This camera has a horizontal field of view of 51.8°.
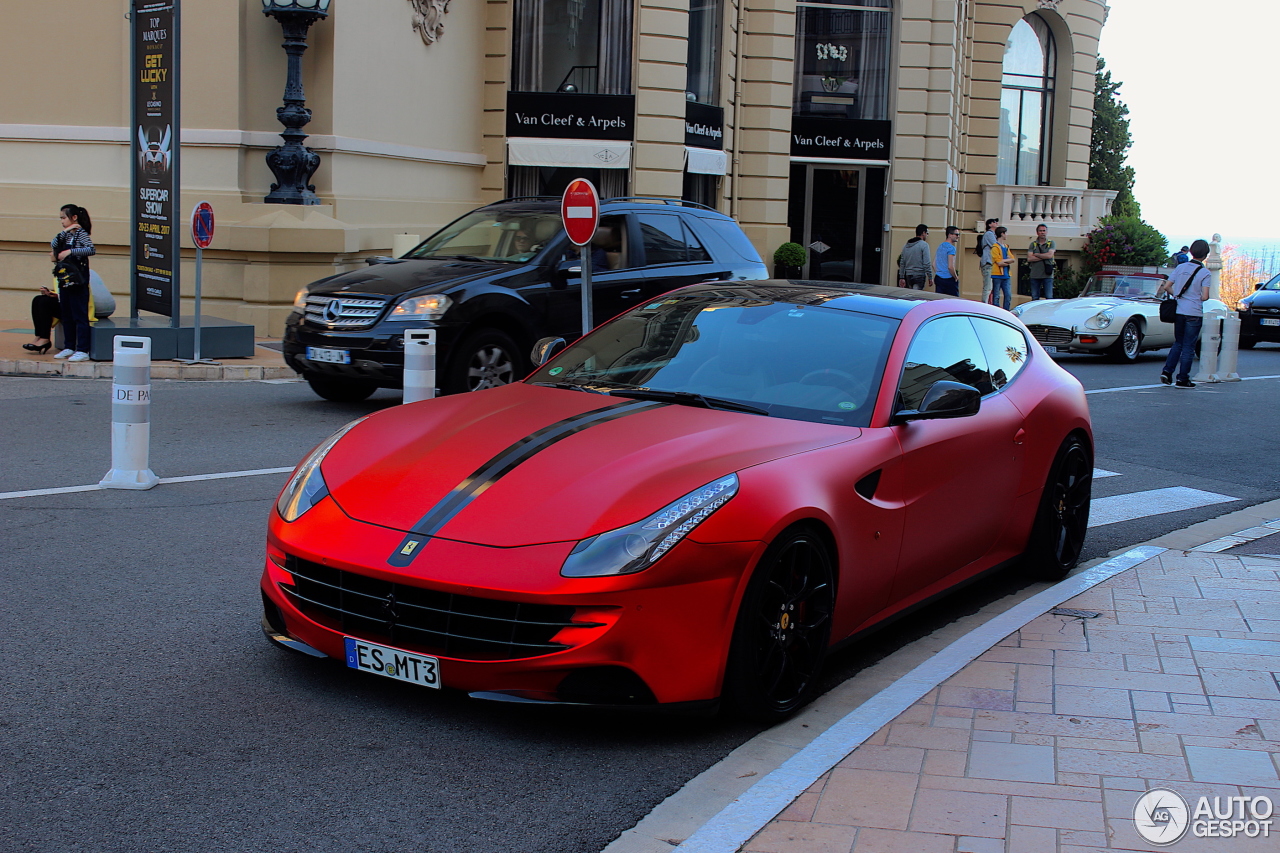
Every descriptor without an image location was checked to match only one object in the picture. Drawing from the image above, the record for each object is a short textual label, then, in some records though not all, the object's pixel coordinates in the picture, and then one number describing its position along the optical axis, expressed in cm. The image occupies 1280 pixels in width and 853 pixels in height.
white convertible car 1936
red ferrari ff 394
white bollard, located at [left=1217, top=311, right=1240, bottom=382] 1766
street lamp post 1752
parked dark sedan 2461
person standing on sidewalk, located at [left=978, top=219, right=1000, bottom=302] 2383
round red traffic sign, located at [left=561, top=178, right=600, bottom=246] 1020
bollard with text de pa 763
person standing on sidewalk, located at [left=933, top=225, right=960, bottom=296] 2219
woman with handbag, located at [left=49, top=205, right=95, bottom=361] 1340
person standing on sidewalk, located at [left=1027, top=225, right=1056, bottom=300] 2516
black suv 1059
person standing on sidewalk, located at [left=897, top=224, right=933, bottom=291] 2238
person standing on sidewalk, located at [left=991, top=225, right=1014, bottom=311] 2344
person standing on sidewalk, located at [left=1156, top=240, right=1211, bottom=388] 1620
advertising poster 1448
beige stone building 1783
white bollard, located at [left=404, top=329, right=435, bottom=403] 921
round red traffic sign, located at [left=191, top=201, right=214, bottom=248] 1345
